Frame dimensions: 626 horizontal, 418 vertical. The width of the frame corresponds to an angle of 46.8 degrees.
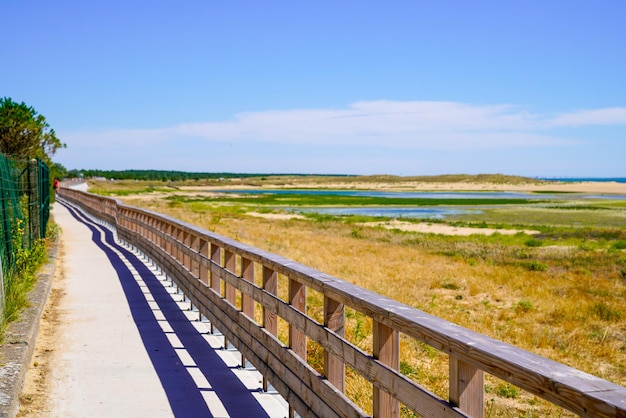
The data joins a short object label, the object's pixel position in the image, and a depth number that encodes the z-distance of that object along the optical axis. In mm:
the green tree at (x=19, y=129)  28469
